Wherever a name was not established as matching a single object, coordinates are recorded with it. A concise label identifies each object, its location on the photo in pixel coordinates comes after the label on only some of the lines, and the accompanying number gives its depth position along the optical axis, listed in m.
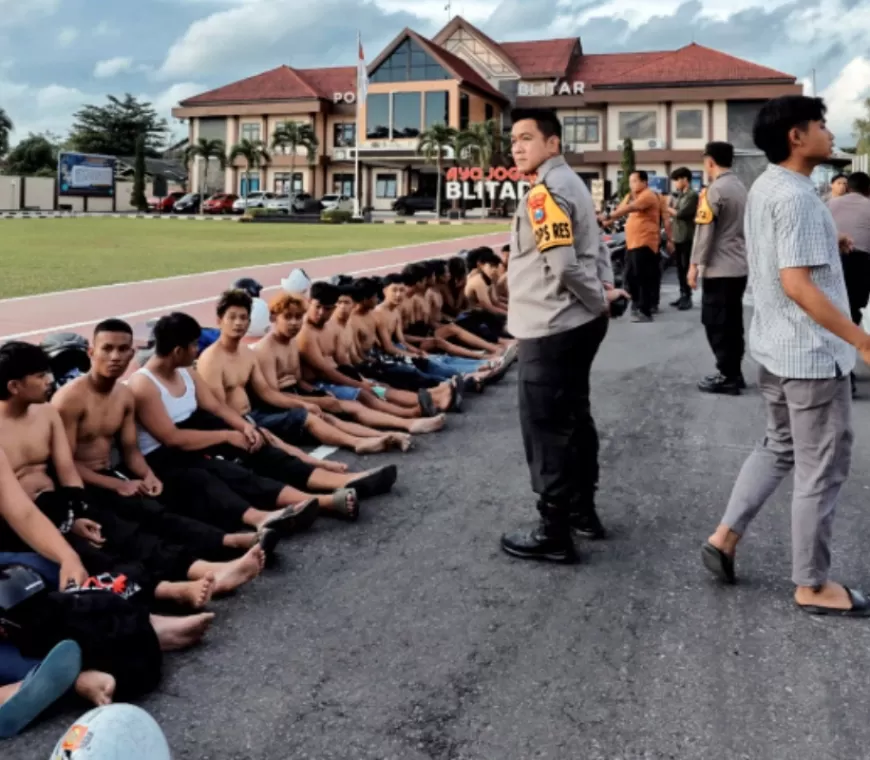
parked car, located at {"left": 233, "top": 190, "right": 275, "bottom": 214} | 55.97
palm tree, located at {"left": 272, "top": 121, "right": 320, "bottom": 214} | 60.56
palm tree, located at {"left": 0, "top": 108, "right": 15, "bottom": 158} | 72.06
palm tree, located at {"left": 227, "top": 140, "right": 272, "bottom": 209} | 61.16
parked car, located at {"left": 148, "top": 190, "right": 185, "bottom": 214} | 60.41
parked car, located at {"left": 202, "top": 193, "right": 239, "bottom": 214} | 55.00
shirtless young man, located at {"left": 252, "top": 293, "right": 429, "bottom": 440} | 6.51
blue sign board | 58.94
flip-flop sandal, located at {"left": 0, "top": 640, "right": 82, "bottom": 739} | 2.99
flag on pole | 48.81
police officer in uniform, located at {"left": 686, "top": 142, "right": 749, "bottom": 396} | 8.27
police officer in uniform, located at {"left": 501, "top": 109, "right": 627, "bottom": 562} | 4.37
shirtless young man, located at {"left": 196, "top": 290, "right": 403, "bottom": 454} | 5.82
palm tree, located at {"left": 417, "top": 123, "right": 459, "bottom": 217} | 56.50
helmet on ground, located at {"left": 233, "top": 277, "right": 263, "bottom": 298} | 7.66
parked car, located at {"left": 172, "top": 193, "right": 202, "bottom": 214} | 57.81
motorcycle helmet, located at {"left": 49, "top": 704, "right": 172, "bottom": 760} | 2.39
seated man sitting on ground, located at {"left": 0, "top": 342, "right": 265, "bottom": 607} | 3.90
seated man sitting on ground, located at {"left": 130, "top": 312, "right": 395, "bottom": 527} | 4.97
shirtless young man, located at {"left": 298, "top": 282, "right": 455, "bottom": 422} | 7.16
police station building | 56.69
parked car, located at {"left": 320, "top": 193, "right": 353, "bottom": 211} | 56.44
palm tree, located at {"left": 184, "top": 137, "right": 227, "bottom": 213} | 62.00
